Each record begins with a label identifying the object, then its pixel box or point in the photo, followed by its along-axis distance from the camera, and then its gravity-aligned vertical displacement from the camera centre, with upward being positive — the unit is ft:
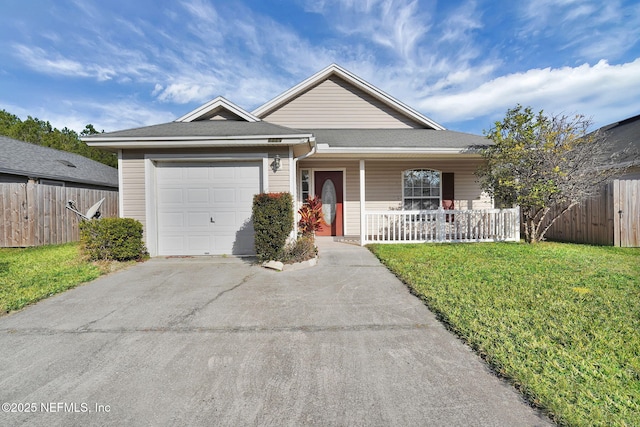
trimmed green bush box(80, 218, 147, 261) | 19.61 -1.71
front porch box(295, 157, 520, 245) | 30.89 +2.94
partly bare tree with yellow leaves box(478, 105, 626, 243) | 22.53 +4.30
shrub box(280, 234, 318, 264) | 18.97 -2.68
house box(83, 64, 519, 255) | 21.88 +4.30
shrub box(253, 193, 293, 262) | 18.69 -0.62
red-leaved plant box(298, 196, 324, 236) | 23.11 -0.58
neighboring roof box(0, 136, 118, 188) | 33.94 +7.53
